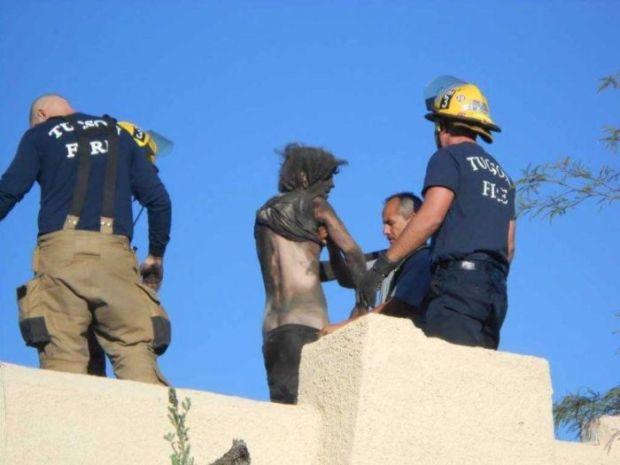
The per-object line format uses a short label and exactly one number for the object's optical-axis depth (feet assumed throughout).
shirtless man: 45.57
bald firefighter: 42.96
